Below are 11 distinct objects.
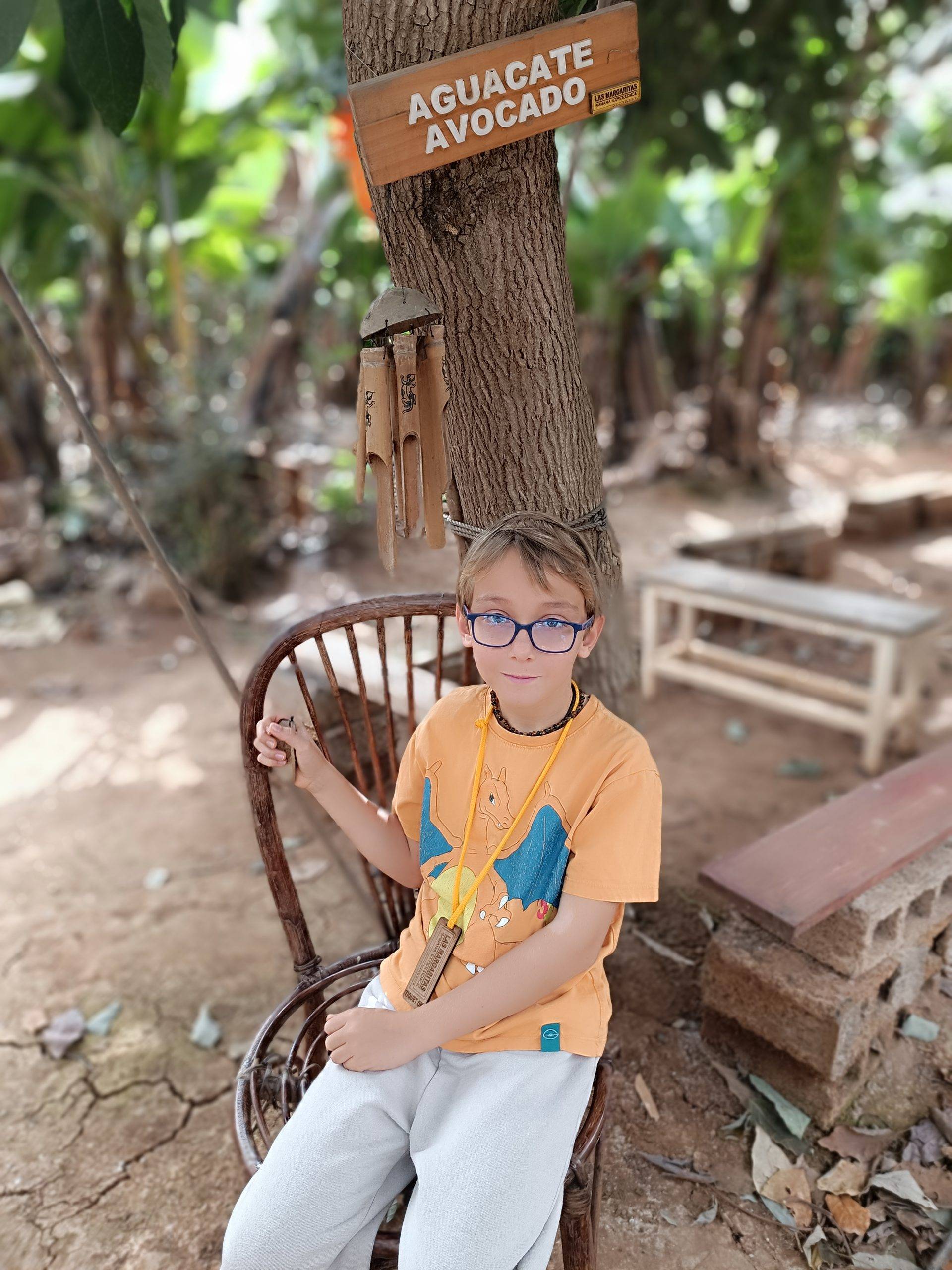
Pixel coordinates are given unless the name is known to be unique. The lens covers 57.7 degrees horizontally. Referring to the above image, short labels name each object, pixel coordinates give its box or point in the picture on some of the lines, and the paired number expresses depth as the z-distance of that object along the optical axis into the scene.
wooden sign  1.25
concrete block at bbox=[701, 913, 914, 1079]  1.61
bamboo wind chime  1.32
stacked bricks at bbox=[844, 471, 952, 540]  6.44
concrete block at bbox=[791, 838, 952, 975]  1.62
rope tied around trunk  1.56
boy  1.14
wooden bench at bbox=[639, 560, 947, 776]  3.29
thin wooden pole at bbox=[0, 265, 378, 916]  1.42
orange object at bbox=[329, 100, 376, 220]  4.98
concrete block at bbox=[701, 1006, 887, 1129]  1.69
